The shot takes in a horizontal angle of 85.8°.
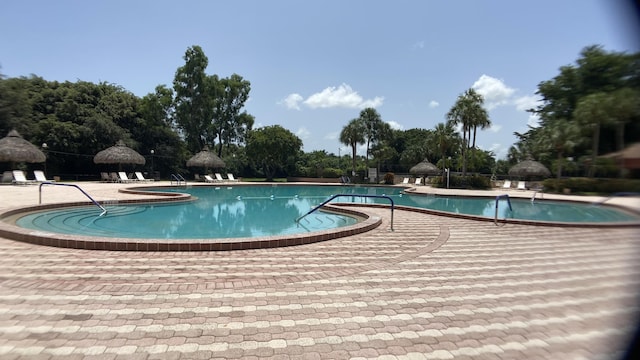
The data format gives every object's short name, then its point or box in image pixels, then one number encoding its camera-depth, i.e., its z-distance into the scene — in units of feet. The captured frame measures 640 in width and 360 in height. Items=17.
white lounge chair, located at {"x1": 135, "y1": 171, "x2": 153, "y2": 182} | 80.28
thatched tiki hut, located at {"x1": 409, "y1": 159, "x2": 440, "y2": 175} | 96.96
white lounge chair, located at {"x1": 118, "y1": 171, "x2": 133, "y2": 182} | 76.59
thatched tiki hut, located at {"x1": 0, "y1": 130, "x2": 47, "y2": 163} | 61.77
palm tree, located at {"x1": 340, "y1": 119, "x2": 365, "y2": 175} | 103.65
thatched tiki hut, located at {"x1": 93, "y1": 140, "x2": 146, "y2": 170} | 78.02
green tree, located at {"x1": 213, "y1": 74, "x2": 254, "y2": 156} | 106.32
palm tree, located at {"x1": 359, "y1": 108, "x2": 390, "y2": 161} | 107.34
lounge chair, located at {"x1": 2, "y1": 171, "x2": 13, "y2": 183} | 61.26
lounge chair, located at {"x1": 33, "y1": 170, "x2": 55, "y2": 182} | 64.23
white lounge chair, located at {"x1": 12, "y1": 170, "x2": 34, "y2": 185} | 59.00
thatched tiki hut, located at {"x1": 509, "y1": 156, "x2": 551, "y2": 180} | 73.36
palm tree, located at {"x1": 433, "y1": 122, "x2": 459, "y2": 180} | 88.81
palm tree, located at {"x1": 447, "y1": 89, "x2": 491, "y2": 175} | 81.66
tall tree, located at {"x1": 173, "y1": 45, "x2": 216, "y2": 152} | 98.53
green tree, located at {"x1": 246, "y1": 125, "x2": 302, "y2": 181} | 103.65
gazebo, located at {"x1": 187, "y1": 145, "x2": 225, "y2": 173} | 89.35
